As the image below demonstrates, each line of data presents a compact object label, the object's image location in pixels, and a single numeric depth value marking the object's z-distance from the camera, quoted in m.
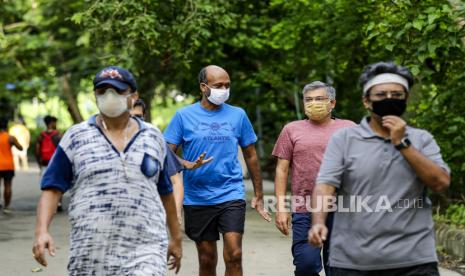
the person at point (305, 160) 10.77
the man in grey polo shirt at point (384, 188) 7.08
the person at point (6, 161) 24.40
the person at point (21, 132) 39.43
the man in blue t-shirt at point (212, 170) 11.40
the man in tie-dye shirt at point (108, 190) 7.41
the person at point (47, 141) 25.10
